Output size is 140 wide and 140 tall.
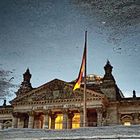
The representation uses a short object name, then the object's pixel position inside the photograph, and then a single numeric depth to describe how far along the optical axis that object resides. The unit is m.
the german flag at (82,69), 26.55
